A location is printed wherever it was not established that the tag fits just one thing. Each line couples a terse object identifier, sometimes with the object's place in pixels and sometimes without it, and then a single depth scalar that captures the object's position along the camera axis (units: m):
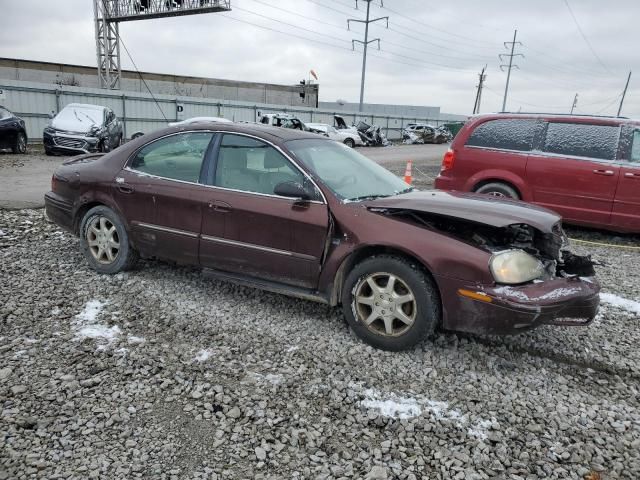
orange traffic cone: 9.46
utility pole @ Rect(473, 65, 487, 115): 63.33
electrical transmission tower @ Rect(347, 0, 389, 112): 39.91
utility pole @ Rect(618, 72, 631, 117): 58.03
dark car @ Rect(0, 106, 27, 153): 14.17
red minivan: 6.70
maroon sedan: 3.27
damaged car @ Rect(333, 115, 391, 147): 30.30
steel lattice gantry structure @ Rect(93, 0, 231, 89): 29.09
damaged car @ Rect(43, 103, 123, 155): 14.91
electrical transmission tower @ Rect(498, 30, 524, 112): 53.83
